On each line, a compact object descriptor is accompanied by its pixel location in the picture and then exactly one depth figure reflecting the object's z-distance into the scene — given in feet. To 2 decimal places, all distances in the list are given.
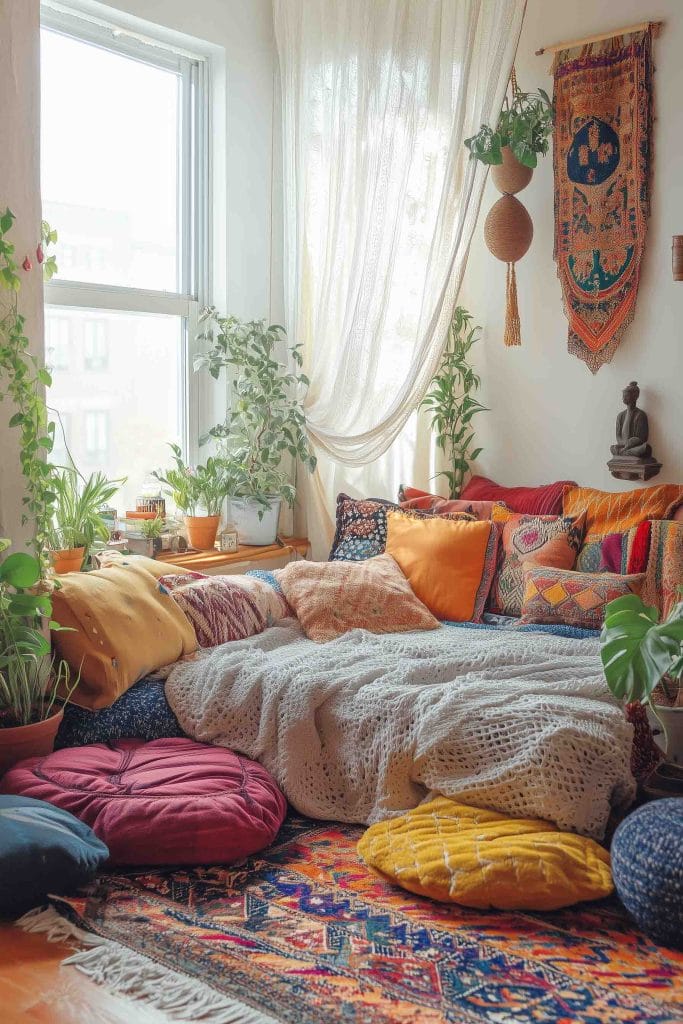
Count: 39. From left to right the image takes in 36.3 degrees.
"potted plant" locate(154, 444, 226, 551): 13.96
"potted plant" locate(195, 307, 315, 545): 14.11
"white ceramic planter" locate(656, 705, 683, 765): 9.06
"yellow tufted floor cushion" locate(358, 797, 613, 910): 7.43
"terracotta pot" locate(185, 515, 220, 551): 13.91
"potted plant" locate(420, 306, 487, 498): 14.28
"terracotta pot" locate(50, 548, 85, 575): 11.54
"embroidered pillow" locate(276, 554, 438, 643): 11.53
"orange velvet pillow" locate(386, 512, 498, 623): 12.32
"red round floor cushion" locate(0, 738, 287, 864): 8.05
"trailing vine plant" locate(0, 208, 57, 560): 9.03
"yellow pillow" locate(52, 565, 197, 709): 9.68
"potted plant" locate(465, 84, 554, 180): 12.21
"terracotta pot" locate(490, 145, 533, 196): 12.92
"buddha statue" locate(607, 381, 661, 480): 12.66
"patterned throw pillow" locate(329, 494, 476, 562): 13.16
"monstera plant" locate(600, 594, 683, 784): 8.30
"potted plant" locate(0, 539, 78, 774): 8.87
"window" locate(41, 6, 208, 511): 12.76
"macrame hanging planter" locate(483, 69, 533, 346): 13.06
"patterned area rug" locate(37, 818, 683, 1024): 6.35
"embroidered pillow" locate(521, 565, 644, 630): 11.17
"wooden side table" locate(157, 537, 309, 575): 13.39
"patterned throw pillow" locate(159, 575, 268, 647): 10.87
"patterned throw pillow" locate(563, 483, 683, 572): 11.76
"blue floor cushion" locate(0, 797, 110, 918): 7.26
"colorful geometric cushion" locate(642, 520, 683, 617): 10.95
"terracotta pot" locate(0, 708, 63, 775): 9.01
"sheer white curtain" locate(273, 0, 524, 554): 12.59
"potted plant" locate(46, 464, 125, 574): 11.61
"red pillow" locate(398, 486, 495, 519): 13.17
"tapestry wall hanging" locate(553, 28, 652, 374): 12.63
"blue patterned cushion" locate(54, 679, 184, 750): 9.59
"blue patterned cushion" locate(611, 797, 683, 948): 7.00
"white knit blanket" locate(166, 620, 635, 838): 8.41
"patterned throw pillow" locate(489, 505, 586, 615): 11.93
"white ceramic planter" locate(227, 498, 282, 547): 14.47
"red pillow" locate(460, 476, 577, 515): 12.92
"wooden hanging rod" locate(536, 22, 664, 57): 12.41
